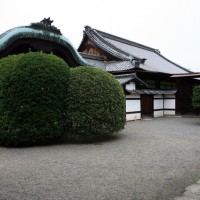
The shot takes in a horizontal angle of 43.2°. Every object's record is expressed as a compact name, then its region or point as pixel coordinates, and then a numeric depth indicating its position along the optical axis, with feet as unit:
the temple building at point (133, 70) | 34.63
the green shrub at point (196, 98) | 48.57
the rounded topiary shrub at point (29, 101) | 25.48
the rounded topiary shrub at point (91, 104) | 27.68
